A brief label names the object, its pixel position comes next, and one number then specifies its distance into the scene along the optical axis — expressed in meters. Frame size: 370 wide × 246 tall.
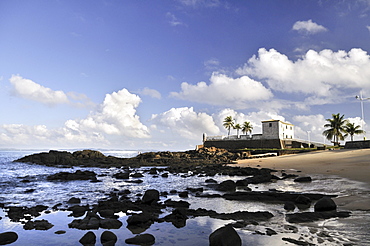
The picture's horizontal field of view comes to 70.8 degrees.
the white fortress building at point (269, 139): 65.31
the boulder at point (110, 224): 7.84
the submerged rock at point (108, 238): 6.52
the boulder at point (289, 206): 9.52
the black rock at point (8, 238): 6.72
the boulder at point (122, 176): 23.61
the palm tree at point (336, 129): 68.21
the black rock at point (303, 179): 17.39
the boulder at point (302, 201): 10.14
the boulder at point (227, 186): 15.08
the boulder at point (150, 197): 11.00
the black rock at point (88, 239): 6.52
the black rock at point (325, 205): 8.73
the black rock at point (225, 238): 5.75
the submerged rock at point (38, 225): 7.89
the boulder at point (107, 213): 9.05
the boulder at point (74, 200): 11.99
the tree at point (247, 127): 90.38
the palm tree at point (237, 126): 93.81
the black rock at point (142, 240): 6.44
